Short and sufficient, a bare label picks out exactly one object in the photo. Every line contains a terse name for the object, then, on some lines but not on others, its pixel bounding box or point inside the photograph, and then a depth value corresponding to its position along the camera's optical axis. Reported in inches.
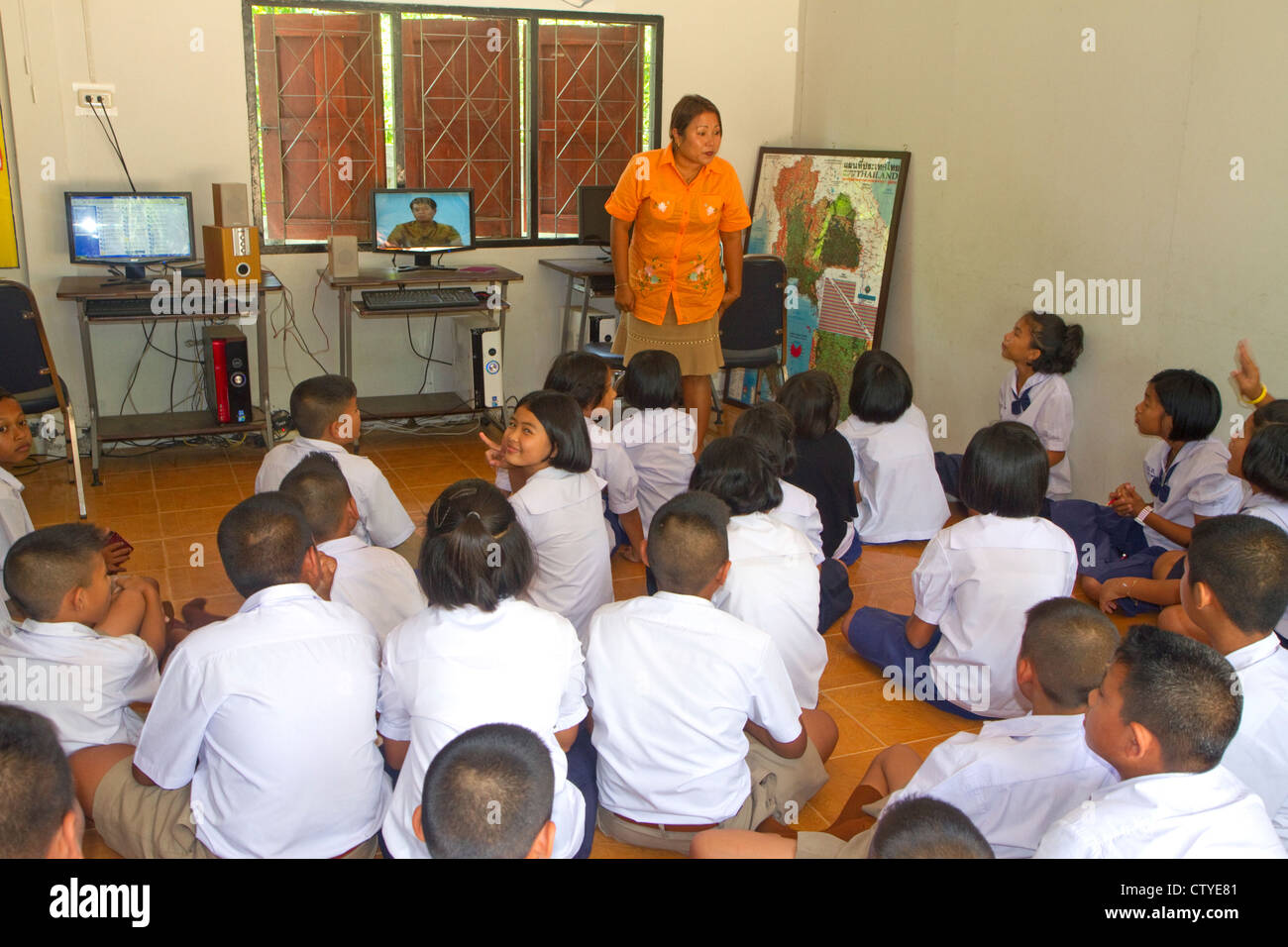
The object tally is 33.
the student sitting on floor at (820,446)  140.3
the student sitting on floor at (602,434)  142.8
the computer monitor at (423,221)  211.0
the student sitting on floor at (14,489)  115.4
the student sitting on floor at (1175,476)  138.9
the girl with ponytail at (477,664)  74.8
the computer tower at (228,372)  196.9
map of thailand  212.5
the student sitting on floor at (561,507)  114.2
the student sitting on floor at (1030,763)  71.4
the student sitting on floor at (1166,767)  57.8
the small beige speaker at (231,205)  192.4
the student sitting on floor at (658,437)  149.6
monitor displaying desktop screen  189.3
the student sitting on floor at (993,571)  107.7
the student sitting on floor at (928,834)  49.7
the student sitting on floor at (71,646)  85.3
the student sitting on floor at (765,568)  99.8
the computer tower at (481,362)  216.5
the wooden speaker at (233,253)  189.6
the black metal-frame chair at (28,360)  165.6
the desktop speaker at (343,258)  202.1
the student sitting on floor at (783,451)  121.5
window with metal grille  209.8
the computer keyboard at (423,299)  201.9
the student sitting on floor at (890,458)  155.9
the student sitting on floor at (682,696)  80.7
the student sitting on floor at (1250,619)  76.9
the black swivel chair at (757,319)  210.7
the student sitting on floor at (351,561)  99.9
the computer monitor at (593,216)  226.2
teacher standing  185.6
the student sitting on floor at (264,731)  73.0
